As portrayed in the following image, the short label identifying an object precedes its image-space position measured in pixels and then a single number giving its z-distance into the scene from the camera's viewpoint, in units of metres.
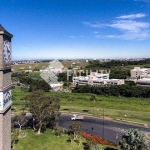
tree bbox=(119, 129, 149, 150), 18.56
